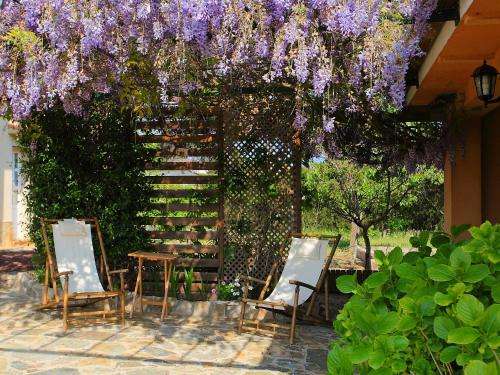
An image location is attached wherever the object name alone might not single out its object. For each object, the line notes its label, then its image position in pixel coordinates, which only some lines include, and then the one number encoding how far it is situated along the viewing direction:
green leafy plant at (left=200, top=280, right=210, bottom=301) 6.24
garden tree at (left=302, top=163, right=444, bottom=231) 9.95
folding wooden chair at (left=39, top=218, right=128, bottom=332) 5.18
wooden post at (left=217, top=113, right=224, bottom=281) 6.48
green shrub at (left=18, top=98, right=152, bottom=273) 6.46
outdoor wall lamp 4.20
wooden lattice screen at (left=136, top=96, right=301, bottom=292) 6.50
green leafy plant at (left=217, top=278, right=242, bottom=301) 6.08
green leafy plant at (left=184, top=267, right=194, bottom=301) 6.14
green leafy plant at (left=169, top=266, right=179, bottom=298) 6.19
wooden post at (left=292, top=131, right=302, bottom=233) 6.42
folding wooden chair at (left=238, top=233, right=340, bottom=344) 4.92
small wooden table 5.53
